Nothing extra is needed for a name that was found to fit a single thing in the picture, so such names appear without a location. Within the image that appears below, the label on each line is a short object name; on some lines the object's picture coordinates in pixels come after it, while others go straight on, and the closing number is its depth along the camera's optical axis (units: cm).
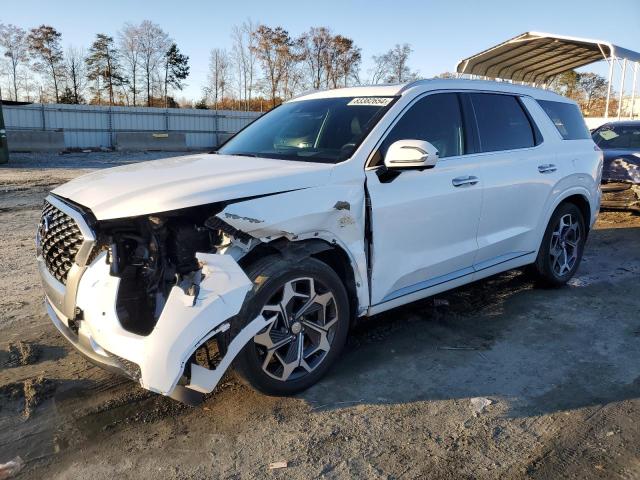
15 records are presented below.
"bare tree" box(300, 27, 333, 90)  4728
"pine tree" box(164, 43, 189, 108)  4803
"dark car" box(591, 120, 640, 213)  865
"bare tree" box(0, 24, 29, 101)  4259
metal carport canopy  1591
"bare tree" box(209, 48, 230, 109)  4612
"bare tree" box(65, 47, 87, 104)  4459
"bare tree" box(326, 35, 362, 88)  4709
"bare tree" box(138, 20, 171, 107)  4688
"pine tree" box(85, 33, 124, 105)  4472
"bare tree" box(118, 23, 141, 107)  4620
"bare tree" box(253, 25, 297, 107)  4641
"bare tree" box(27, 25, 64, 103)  4381
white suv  270
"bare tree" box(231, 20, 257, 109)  4619
